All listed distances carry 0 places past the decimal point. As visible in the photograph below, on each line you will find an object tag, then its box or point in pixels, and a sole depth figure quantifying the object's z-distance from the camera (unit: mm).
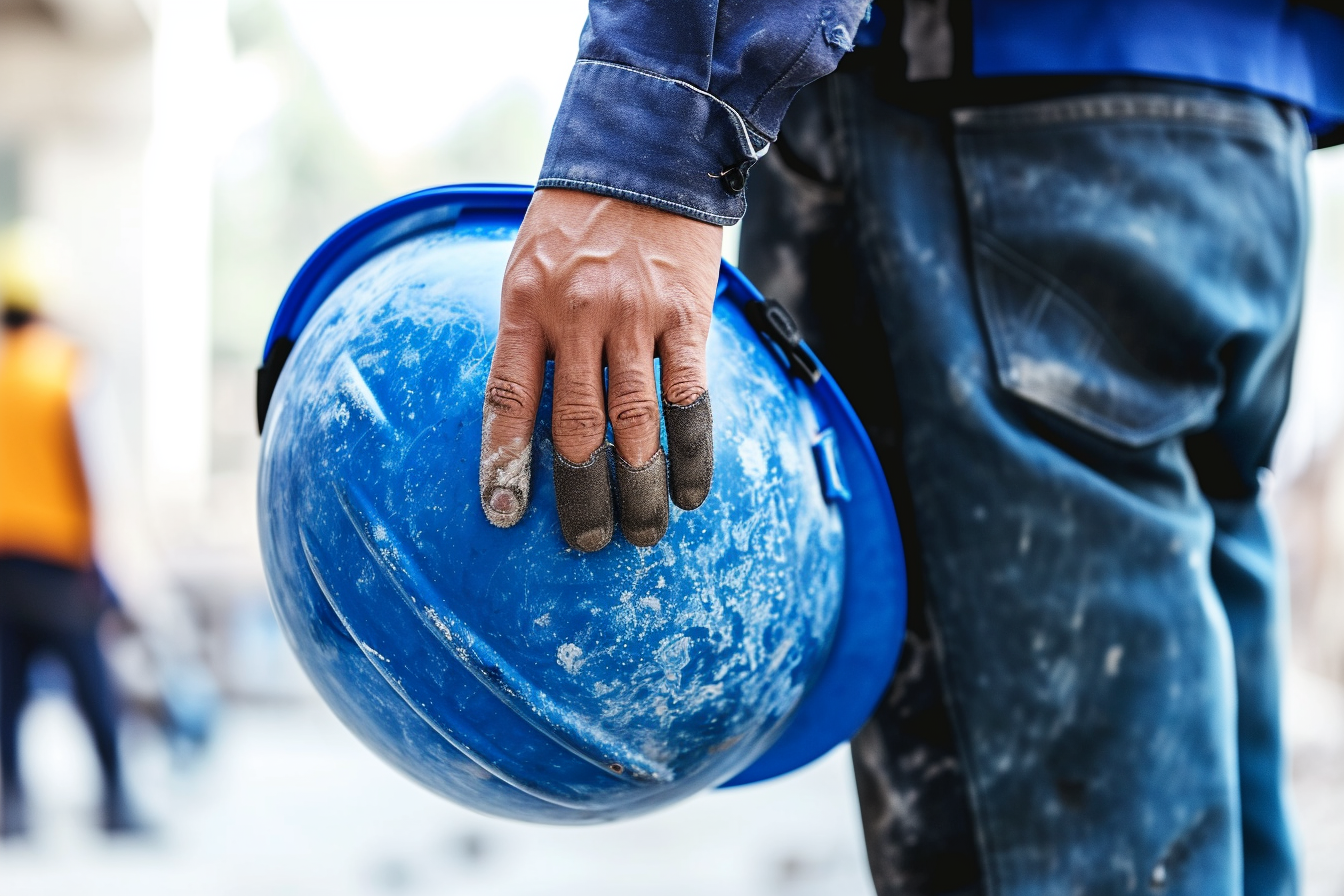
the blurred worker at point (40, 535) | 4035
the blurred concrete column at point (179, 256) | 9375
